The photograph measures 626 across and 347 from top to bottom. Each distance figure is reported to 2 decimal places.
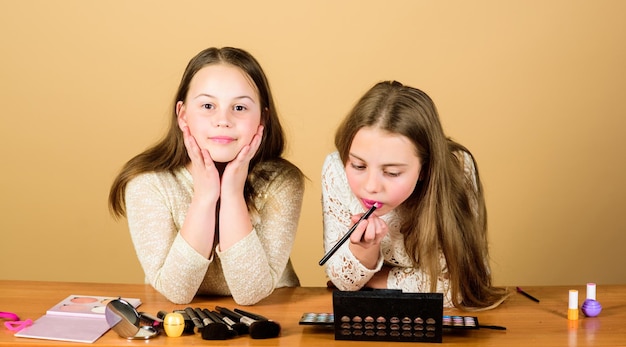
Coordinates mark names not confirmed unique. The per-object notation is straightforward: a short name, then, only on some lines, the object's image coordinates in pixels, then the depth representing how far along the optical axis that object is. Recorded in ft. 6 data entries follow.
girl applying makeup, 7.20
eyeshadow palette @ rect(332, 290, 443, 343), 6.52
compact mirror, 6.65
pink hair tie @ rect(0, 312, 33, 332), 6.86
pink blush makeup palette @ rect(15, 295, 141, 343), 6.70
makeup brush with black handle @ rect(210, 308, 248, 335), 6.77
